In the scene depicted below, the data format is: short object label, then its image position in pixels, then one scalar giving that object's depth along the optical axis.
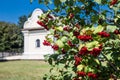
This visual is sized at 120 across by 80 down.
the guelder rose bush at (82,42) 1.77
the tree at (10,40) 29.42
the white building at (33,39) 20.14
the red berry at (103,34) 1.76
